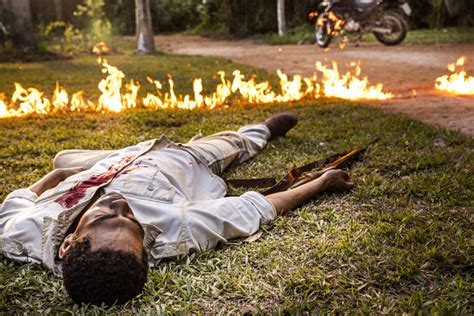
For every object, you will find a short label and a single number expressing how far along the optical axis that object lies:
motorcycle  13.83
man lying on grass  2.59
